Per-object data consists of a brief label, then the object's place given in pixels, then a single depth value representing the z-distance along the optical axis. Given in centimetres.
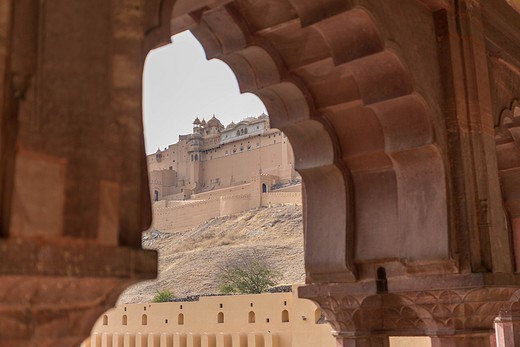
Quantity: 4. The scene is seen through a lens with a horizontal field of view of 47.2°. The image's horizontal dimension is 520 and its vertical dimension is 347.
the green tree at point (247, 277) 3750
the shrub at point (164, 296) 3503
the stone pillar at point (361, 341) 466
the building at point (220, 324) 1720
